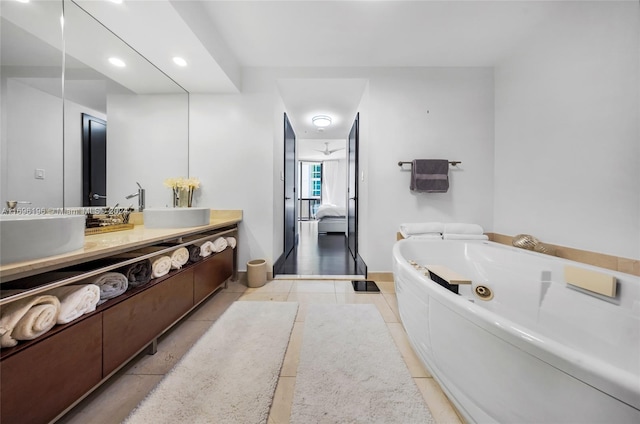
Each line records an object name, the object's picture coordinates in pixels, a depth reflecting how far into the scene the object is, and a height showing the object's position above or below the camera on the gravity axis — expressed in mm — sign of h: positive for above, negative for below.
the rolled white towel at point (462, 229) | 2074 -189
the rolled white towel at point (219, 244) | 1925 -347
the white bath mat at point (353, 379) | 900 -848
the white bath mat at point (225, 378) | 893 -850
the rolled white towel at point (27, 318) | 663 -370
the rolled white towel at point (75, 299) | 801 -369
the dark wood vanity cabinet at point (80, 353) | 669 -579
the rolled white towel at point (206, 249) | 1717 -346
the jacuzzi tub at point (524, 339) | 498 -467
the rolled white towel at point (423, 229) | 2102 -193
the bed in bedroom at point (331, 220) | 5355 -297
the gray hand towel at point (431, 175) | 2238 +353
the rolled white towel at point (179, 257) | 1413 -345
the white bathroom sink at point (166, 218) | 1573 -89
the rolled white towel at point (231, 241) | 2164 -353
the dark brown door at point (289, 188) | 3100 +310
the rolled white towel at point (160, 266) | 1260 -362
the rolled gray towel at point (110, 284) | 967 -368
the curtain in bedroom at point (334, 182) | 7648 +942
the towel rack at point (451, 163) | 2311 +497
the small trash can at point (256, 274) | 2215 -696
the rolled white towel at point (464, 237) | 2041 -258
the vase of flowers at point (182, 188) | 2127 +185
